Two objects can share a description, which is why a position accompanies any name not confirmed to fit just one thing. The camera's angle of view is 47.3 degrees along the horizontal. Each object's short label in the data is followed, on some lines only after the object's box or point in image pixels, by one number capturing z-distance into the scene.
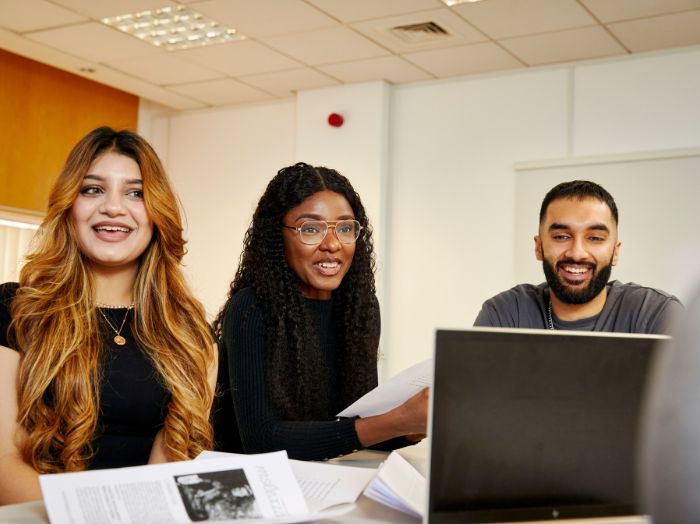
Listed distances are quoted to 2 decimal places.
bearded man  2.45
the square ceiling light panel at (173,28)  4.51
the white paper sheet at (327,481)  1.27
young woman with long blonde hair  1.77
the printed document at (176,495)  1.10
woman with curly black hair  1.96
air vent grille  4.47
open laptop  1.09
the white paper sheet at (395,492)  1.24
